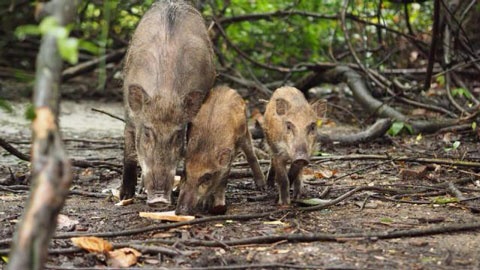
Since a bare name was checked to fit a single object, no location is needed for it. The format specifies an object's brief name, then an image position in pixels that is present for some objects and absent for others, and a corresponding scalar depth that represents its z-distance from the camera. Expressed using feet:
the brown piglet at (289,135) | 38.78
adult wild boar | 38.52
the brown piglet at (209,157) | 36.99
